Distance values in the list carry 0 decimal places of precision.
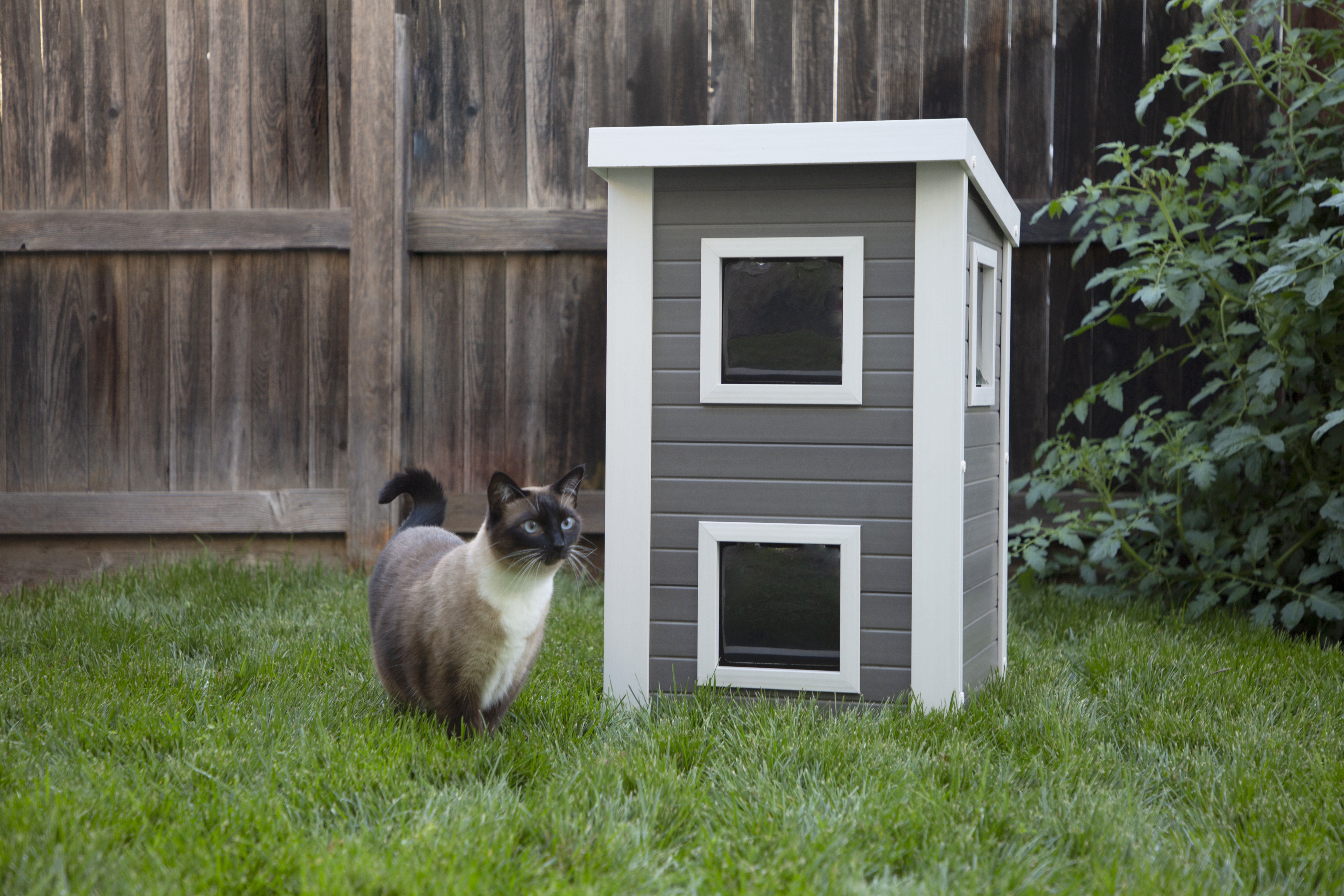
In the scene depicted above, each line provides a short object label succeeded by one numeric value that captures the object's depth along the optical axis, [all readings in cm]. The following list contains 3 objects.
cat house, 247
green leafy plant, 327
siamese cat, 219
